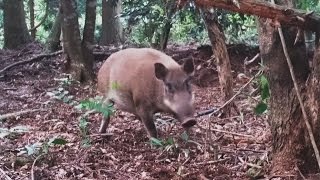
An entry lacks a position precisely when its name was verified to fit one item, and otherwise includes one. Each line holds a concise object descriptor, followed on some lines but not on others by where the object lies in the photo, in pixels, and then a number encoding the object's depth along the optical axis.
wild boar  4.16
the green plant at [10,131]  3.55
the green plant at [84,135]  3.96
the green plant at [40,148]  3.61
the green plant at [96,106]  3.83
